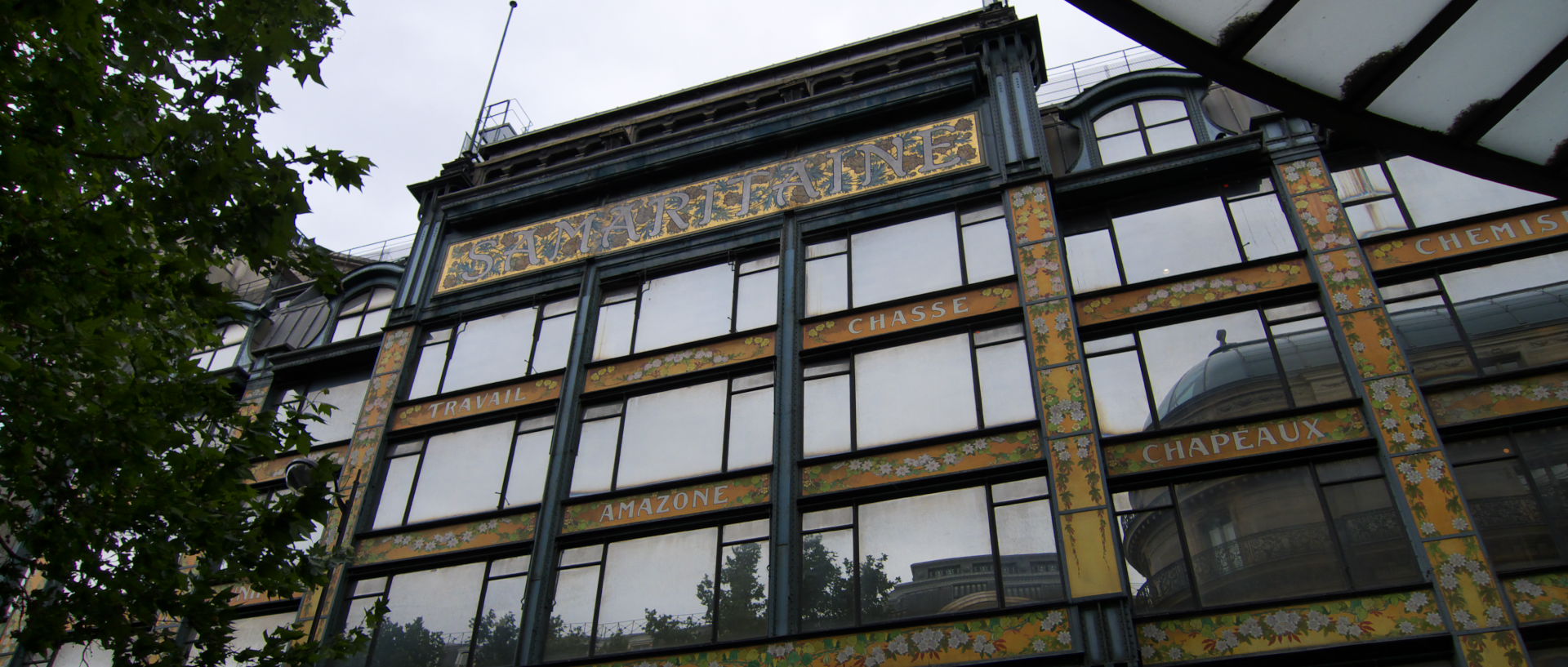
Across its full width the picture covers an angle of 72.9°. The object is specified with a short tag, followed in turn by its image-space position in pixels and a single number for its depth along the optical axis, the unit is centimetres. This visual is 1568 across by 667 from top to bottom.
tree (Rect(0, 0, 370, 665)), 1080
